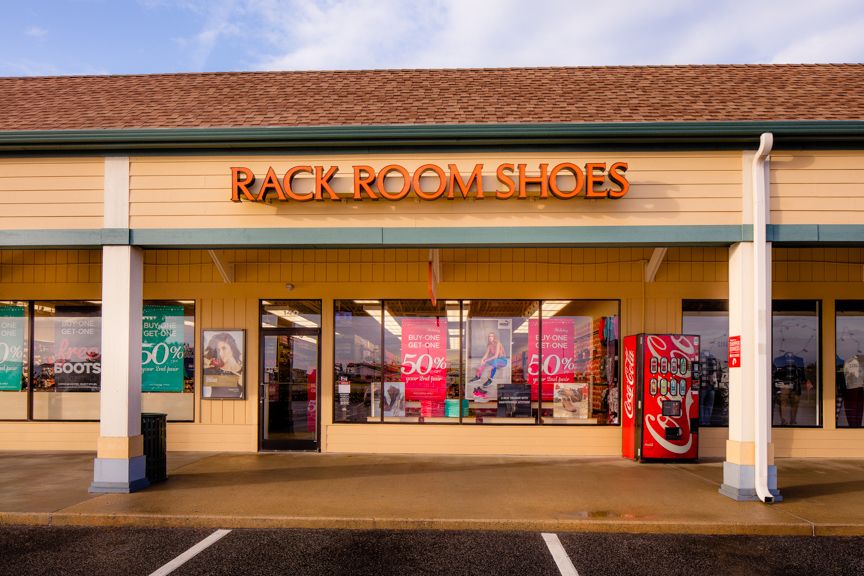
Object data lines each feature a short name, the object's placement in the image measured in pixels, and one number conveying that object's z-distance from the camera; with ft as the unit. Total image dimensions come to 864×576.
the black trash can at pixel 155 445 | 31.35
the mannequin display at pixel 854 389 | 39.65
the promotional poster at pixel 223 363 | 40.63
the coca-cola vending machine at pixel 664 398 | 36.58
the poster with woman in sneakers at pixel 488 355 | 40.42
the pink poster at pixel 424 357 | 40.40
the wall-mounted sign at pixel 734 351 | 29.66
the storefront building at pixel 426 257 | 29.96
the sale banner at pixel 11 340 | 41.91
